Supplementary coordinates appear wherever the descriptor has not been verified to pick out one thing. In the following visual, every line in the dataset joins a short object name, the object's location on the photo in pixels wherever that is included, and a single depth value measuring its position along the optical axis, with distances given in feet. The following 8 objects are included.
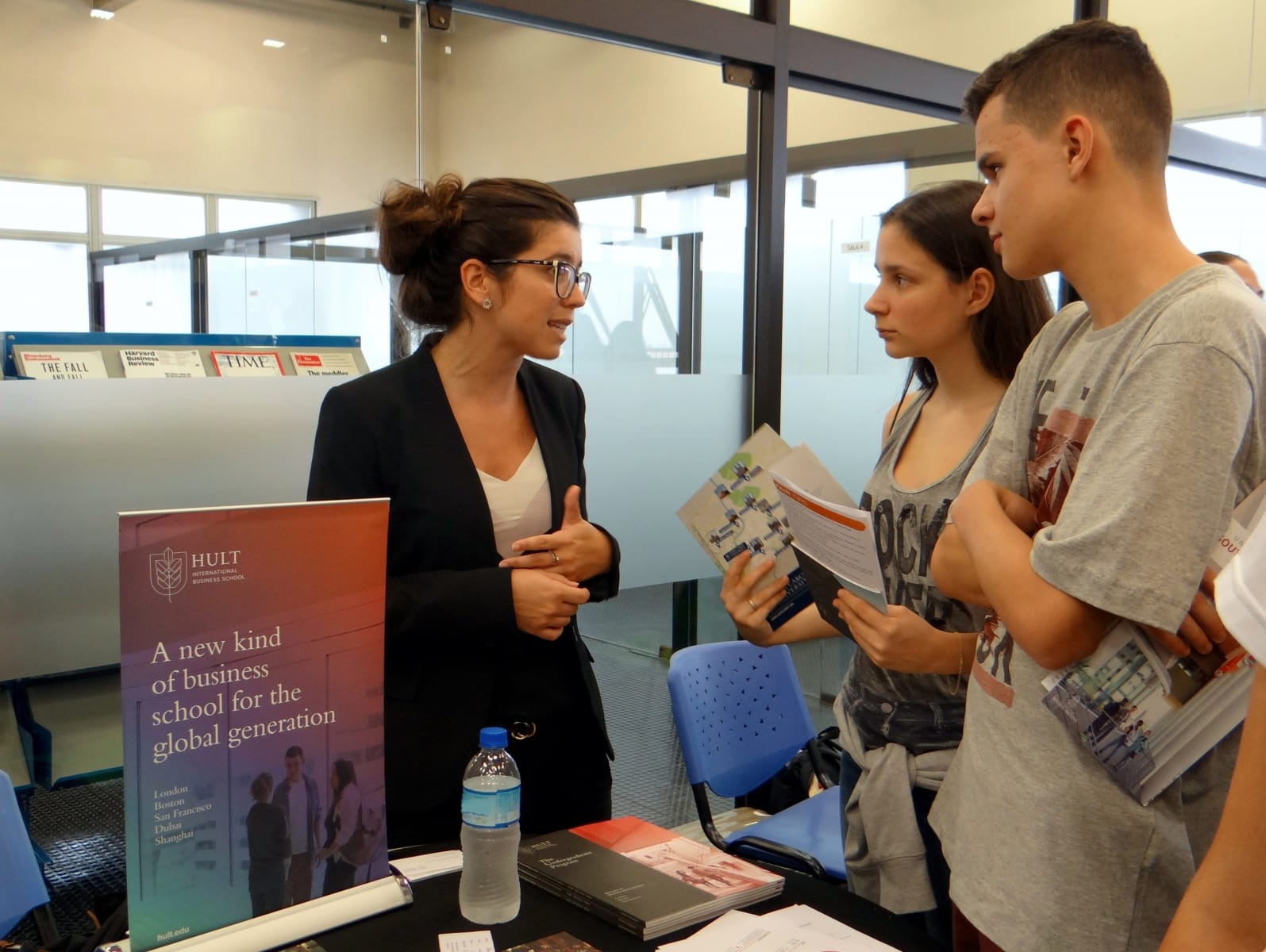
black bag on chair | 10.27
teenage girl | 5.56
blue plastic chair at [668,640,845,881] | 8.34
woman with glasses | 5.67
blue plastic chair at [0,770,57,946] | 6.07
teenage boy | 3.55
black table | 4.03
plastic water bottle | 4.16
